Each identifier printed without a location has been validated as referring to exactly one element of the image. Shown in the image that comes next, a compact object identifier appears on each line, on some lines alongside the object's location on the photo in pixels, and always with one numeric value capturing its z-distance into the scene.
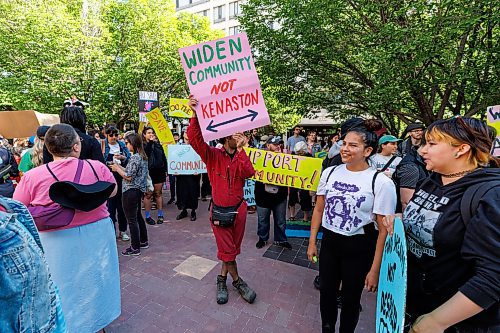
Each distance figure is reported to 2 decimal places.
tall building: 34.94
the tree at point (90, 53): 12.11
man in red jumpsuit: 2.90
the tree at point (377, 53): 5.87
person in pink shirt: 2.07
